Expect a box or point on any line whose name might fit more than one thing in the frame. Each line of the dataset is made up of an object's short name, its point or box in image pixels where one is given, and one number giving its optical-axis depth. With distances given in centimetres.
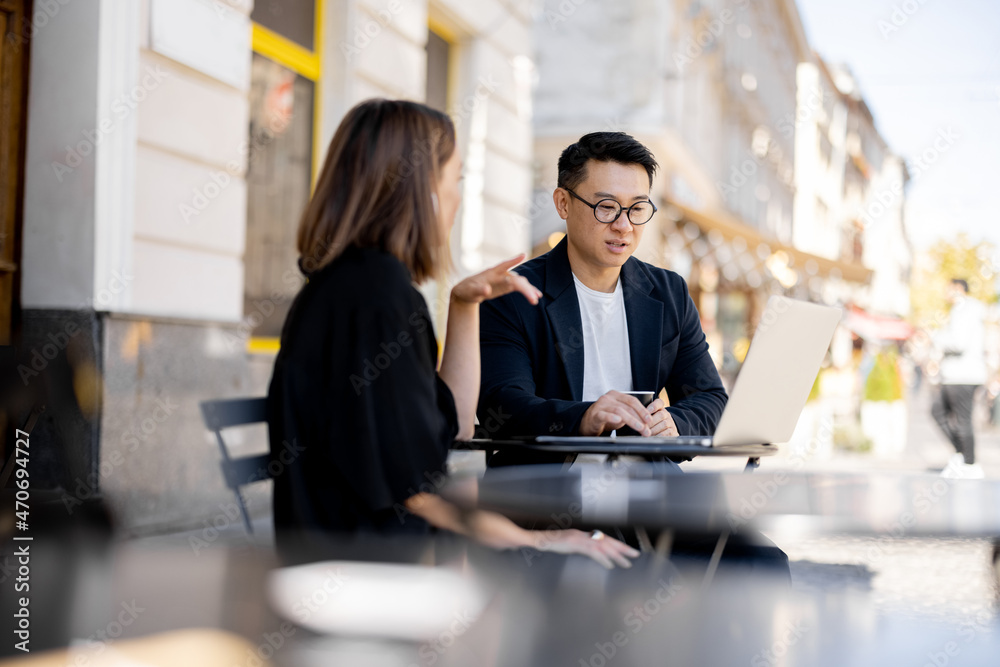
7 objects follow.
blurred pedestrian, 920
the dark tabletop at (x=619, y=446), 227
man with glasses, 290
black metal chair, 265
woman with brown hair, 171
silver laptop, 226
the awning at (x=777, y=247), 1756
